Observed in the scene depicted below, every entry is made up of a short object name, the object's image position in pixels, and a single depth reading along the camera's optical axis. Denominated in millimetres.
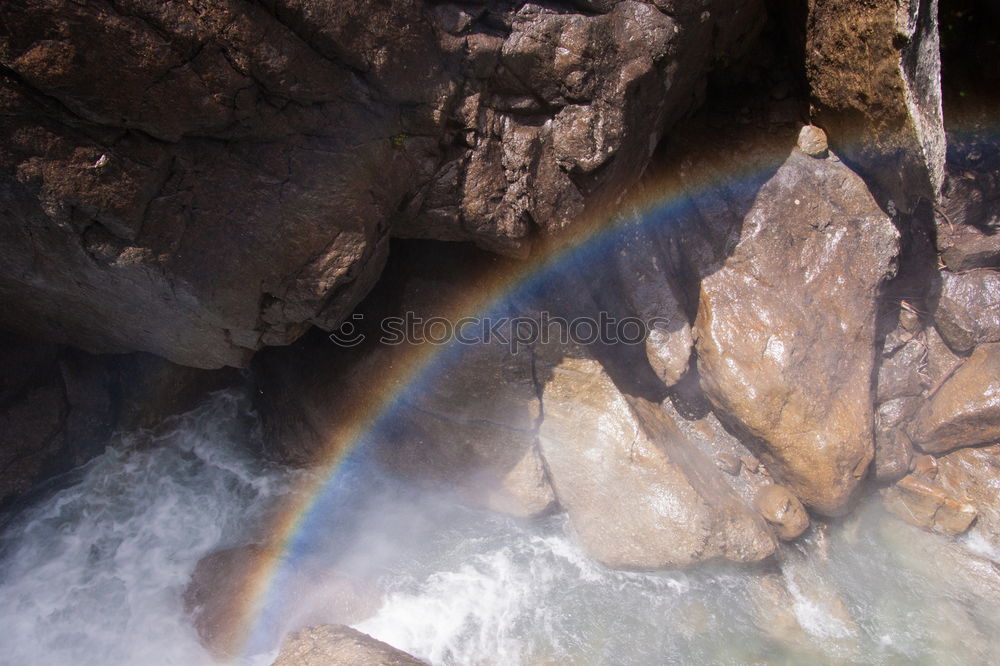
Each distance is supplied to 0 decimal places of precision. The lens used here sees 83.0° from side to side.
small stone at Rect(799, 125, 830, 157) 4734
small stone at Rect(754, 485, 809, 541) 4734
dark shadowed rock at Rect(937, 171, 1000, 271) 5176
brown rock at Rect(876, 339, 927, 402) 5230
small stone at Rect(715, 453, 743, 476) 5021
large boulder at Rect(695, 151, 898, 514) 4551
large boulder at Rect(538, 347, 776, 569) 4469
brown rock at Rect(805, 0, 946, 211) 3617
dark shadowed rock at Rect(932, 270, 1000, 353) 5211
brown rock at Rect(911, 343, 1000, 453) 5023
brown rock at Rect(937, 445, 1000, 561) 4996
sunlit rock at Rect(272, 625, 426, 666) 3445
